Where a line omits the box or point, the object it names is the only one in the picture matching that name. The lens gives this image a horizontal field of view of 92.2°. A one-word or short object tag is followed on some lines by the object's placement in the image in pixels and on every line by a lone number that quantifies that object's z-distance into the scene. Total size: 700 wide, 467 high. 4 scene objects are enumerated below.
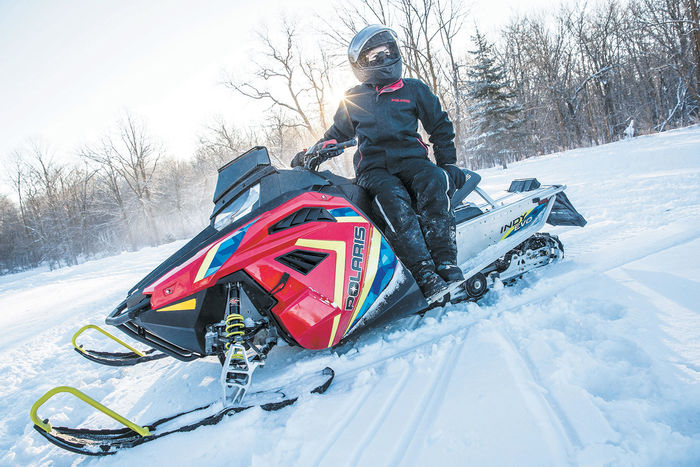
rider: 2.23
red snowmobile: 1.62
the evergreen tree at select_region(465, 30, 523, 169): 22.67
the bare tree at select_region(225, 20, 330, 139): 18.64
